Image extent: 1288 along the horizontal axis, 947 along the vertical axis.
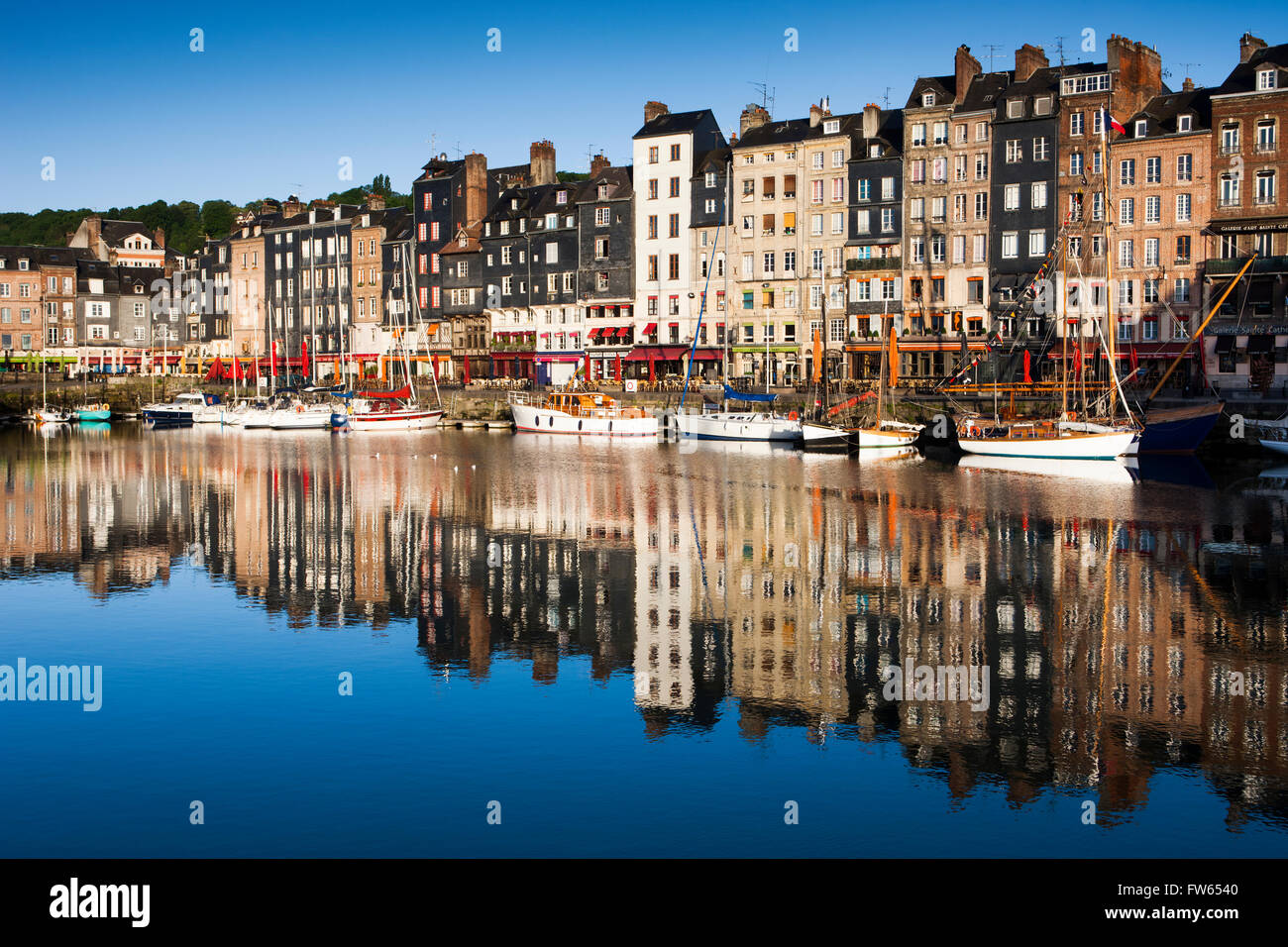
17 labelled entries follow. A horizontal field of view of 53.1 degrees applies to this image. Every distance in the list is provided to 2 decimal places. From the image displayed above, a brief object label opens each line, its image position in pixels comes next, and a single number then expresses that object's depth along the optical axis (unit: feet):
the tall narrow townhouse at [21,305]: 397.60
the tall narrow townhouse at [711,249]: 286.66
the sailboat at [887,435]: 197.16
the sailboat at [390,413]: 271.28
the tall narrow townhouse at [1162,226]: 223.51
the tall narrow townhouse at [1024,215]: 237.86
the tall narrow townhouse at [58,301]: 403.75
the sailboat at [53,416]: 315.78
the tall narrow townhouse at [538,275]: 311.47
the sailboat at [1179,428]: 180.34
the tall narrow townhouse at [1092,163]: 230.48
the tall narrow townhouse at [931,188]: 252.62
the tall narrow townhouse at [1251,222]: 215.10
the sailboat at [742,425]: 219.61
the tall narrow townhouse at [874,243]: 261.65
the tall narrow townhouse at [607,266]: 301.02
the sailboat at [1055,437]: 175.22
